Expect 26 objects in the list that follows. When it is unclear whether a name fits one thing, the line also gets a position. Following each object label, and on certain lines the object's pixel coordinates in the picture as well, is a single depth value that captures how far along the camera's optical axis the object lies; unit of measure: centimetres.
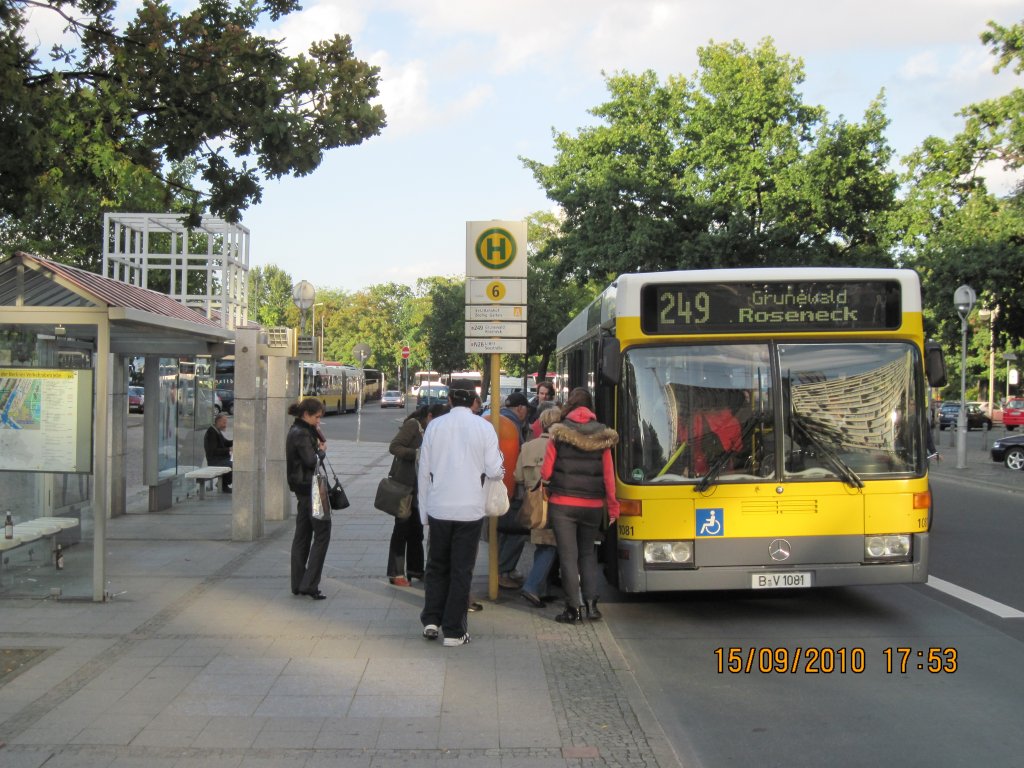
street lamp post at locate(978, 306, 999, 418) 3131
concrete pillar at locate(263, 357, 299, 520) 1467
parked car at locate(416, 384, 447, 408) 5281
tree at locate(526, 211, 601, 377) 5334
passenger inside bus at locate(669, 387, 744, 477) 812
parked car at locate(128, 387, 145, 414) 5134
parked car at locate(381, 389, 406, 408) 7919
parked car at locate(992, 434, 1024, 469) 2723
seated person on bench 1830
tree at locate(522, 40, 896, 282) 3559
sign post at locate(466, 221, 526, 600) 909
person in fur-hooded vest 802
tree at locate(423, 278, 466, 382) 6438
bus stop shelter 845
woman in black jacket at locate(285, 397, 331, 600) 889
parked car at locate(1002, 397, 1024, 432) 5141
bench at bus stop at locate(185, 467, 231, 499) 1659
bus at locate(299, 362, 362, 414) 5694
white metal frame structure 1805
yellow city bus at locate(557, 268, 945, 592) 803
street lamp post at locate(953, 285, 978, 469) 2692
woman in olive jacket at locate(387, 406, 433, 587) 946
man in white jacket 731
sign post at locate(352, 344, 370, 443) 3257
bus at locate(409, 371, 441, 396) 9452
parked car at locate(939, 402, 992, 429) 5622
